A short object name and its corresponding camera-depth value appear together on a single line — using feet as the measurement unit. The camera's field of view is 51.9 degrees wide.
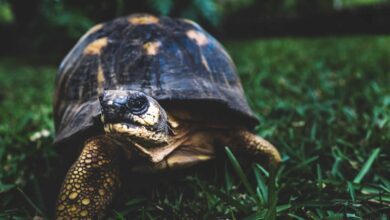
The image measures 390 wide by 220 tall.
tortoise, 0.93
